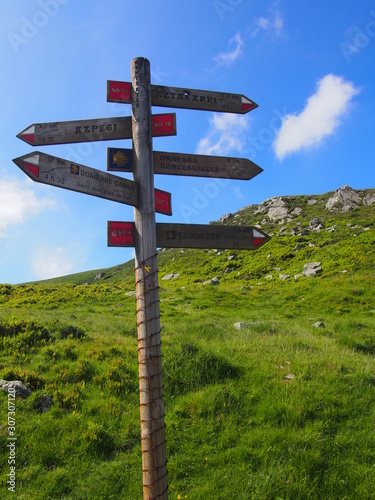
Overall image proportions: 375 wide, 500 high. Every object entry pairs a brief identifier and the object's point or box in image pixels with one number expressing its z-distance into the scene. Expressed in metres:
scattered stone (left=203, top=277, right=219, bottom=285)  37.35
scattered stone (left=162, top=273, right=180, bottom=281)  46.47
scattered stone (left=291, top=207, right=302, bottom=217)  65.03
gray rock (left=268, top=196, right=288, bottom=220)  66.88
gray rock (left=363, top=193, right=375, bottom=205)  56.66
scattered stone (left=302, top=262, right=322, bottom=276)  31.16
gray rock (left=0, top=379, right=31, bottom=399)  6.44
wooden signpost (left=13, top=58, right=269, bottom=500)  3.26
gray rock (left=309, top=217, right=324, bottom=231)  49.44
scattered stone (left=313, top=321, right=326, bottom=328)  15.25
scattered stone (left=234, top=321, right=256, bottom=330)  13.36
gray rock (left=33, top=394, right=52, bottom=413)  6.23
